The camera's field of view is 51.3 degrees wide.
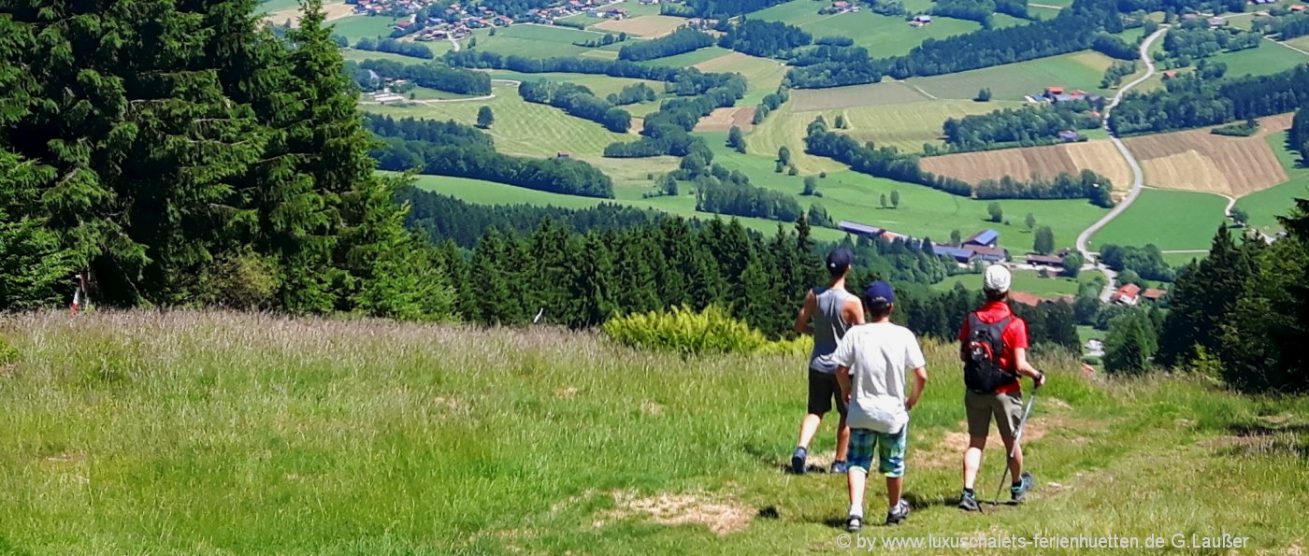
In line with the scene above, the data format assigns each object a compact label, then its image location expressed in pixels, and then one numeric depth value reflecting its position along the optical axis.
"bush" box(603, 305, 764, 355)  19.81
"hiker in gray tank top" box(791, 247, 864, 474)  11.02
